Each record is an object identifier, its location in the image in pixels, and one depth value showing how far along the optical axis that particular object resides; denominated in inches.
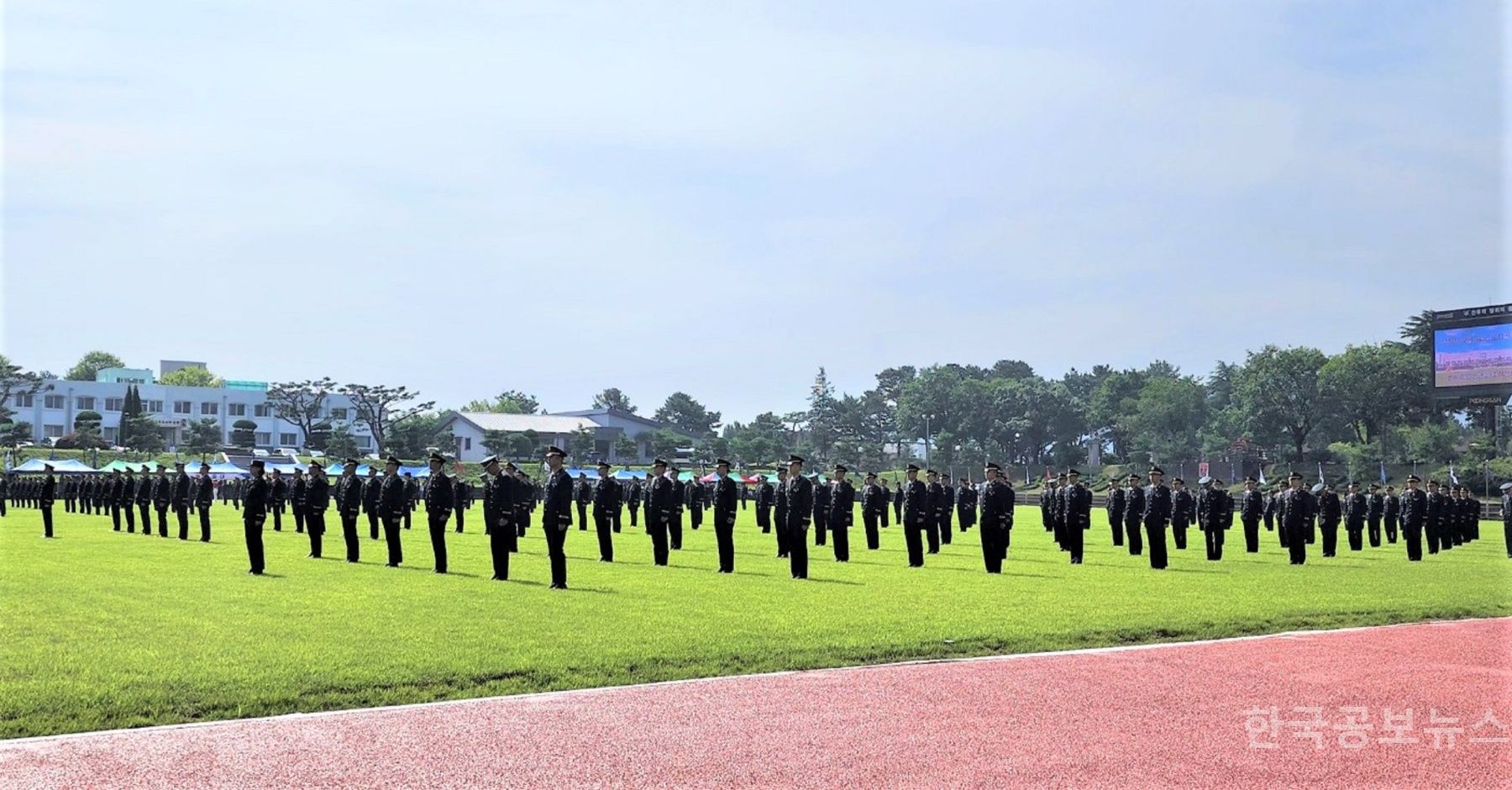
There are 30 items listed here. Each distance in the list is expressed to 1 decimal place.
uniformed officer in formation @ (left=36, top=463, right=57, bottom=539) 1178.0
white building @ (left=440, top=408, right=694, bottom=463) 4869.6
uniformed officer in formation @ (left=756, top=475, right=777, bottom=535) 1514.3
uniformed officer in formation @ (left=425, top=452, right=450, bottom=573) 822.5
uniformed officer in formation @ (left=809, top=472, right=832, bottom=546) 996.6
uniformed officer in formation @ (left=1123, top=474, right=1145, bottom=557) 1026.7
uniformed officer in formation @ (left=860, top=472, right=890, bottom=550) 1161.4
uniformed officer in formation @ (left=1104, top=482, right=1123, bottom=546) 1185.0
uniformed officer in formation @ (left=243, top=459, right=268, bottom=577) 773.9
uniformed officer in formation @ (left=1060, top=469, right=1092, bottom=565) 956.6
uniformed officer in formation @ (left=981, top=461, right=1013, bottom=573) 852.6
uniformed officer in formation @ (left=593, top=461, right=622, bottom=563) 884.0
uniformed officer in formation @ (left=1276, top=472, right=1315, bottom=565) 997.8
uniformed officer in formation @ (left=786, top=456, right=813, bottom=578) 791.1
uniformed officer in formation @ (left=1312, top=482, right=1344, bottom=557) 1128.4
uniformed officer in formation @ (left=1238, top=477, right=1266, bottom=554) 1138.7
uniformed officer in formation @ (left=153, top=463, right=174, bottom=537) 1304.1
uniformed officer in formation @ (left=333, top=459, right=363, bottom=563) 913.5
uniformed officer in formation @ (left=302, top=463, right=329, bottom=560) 947.3
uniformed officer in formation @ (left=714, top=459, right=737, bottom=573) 840.3
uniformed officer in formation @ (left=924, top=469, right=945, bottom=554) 1011.3
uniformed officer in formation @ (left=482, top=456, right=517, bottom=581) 732.0
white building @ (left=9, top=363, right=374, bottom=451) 4658.0
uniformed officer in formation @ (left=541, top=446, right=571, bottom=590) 682.2
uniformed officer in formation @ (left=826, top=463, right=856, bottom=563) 970.7
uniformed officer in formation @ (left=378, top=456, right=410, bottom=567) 857.5
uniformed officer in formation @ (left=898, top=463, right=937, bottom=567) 922.1
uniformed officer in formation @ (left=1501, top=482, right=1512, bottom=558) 1129.4
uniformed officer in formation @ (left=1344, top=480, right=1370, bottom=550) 1230.9
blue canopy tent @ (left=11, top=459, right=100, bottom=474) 2572.6
